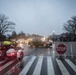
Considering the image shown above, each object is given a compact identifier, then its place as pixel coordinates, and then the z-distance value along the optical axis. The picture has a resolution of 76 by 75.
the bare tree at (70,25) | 36.51
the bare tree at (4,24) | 36.23
